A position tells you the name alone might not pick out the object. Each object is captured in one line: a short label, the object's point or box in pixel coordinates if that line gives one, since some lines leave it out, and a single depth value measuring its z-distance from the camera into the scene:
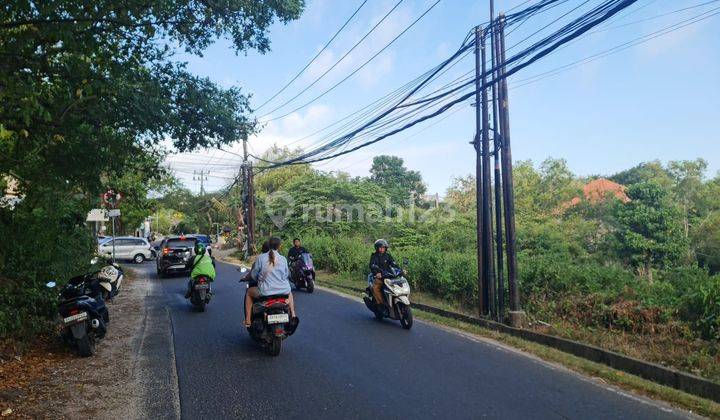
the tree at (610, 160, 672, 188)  35.90
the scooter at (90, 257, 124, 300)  8.75
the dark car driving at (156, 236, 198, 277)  20.39
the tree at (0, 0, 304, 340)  6.47
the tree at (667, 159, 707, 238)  33.53
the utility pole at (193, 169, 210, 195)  70.50
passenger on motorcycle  7.94
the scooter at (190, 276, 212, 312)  11.35
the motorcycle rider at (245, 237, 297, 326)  7.70
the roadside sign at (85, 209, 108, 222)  19.28
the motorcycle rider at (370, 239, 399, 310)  10.48
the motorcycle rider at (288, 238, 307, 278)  16.11
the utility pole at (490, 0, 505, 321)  10.63
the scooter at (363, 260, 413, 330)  9.89
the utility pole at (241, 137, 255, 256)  31.97
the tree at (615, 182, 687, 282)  20.80
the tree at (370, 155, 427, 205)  68.50
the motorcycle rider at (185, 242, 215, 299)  11.41
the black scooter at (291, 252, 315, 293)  15.69
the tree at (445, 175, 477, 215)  40.51
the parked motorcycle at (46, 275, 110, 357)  7.34
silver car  31.22
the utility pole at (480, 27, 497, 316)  10.91
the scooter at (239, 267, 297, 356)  7.34
